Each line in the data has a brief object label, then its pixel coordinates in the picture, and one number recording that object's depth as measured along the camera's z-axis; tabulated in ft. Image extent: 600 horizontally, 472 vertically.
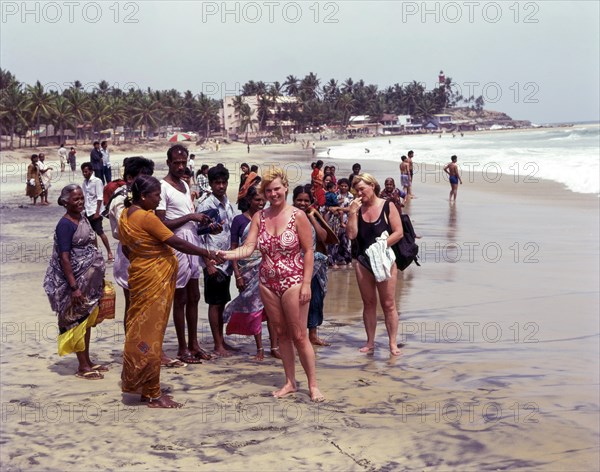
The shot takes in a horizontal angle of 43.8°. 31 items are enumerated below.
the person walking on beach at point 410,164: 72.47
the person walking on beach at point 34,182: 67.56
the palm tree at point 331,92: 505.66
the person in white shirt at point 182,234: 19.72
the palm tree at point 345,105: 486.79
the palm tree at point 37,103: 240.53
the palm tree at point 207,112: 388.57
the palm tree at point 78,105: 270.05
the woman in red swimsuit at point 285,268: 17.65
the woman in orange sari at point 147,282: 16.89
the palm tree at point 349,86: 525.34
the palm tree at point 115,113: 289.33
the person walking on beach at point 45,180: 68.39
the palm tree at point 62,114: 250.16
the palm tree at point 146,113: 326.65
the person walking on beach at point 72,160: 120.98
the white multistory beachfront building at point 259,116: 393.37
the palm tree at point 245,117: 382.63
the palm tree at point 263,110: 404.77
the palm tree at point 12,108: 230.07
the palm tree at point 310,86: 466.70
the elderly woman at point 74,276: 18.75
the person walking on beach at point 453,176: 69.41
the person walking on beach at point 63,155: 120.88
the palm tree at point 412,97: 570.46
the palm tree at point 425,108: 564.30
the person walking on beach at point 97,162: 66.08
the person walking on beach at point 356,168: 42.43
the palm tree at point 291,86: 458.09
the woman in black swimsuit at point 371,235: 22.07
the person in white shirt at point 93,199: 36.14
